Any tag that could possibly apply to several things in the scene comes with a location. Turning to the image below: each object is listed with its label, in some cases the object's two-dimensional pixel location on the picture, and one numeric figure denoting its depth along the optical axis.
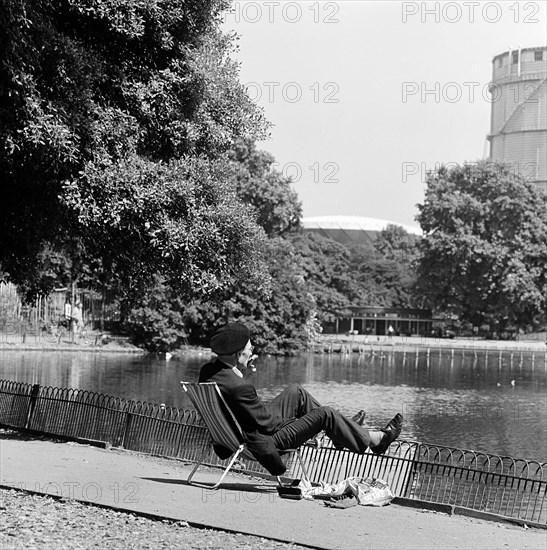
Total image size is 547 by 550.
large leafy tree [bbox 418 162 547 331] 80.81
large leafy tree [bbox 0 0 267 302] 12.03
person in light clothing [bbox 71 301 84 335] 59.03
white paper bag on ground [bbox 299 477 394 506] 9.20
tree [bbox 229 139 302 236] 64.69
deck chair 9.48
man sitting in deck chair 9.39
